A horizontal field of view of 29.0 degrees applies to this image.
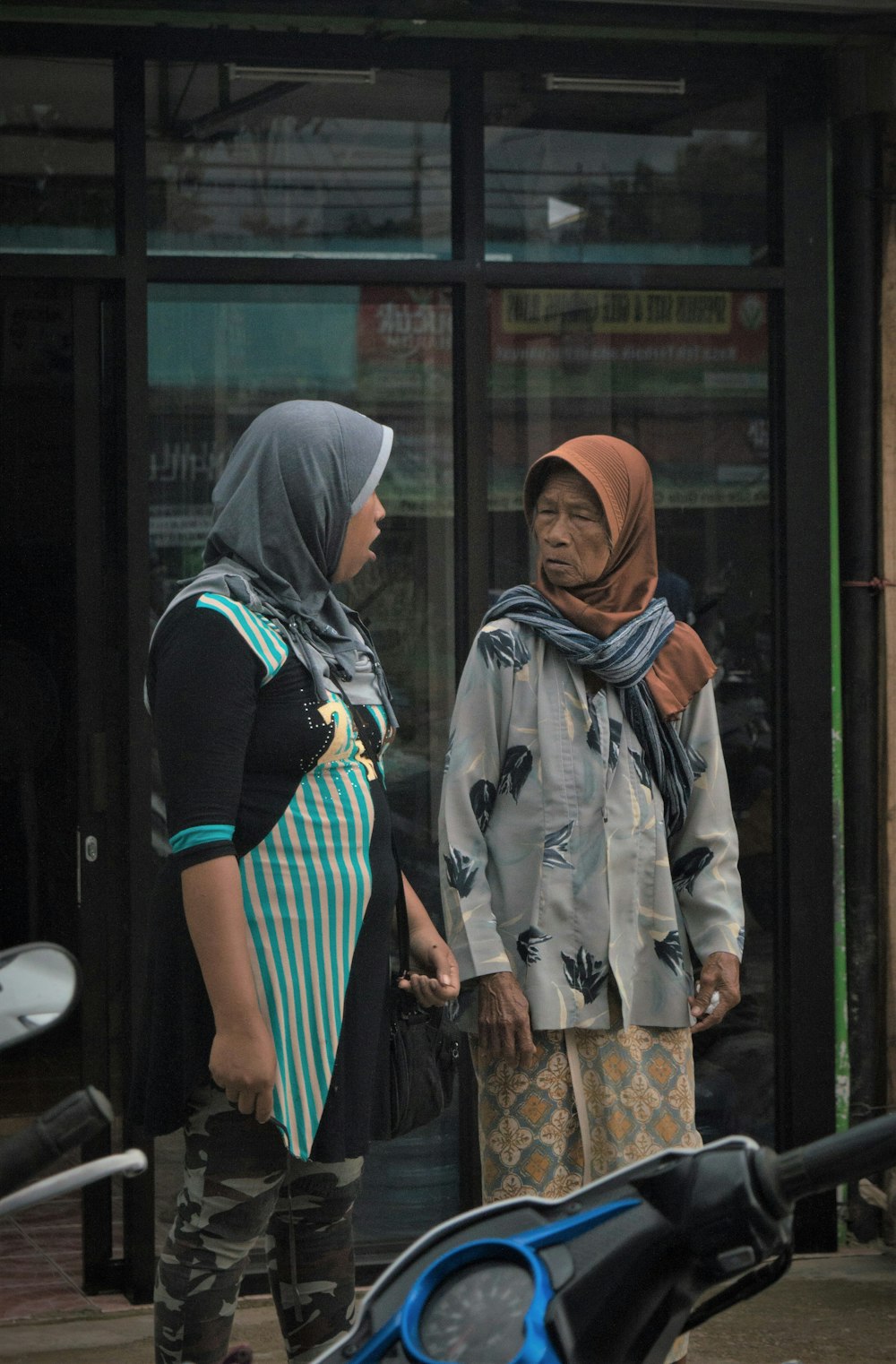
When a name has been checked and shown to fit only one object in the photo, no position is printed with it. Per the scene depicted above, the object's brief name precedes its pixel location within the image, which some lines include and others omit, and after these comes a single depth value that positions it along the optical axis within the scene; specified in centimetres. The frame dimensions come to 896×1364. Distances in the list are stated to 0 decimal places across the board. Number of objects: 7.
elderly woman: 331
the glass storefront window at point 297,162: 456
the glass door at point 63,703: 457
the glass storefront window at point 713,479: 482
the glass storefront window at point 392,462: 459
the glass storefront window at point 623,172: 477
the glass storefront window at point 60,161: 449
